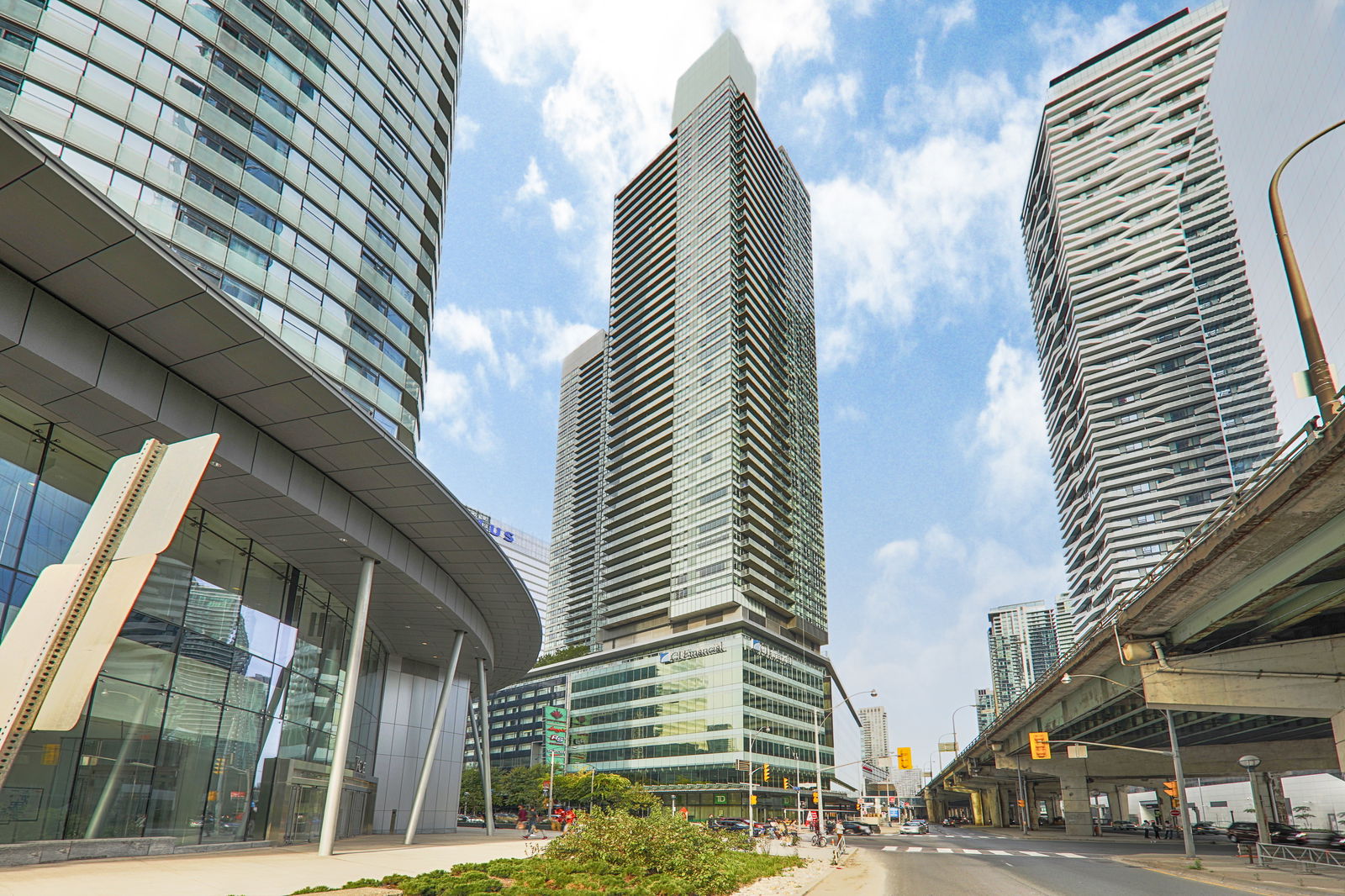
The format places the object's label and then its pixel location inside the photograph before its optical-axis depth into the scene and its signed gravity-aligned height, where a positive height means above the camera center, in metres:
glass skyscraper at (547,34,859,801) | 108.12 +39.06
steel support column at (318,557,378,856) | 23.19 +0.30
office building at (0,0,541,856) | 16.44 +7.56
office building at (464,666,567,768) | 152.25 +1.79
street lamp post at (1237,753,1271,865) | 34.84 -2.74
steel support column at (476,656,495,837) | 41.34 -1.02
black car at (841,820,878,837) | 70.56 -8.36
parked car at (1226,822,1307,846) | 41.18 -5.25
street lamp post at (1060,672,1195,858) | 32.34 -2.24
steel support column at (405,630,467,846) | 31.83 -0.39
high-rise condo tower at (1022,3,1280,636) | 124.12 +70.00
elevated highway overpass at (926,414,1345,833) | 16.98 +3.38
